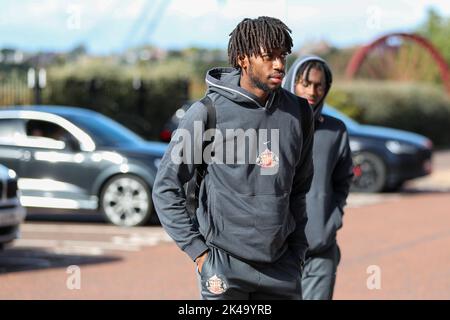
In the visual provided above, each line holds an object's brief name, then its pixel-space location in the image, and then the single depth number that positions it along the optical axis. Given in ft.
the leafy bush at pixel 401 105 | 113.60
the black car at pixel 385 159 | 60.44
